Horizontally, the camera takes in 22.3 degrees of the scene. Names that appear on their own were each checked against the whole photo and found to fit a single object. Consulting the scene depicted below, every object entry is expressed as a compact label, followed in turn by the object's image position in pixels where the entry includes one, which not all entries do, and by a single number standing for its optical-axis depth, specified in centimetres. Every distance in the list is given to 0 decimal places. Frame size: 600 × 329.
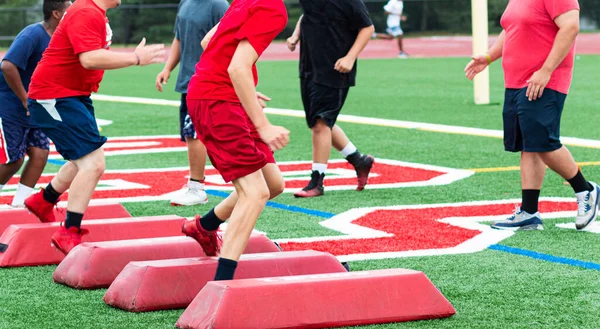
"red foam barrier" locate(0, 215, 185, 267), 876
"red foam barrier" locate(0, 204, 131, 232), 992
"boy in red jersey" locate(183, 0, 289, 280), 676
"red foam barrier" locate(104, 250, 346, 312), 715
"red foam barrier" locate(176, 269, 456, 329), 652
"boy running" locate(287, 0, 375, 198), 1236
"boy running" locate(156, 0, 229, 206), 1211
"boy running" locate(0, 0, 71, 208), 1047
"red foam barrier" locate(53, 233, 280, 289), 788
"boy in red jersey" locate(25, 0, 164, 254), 860
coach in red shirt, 965
